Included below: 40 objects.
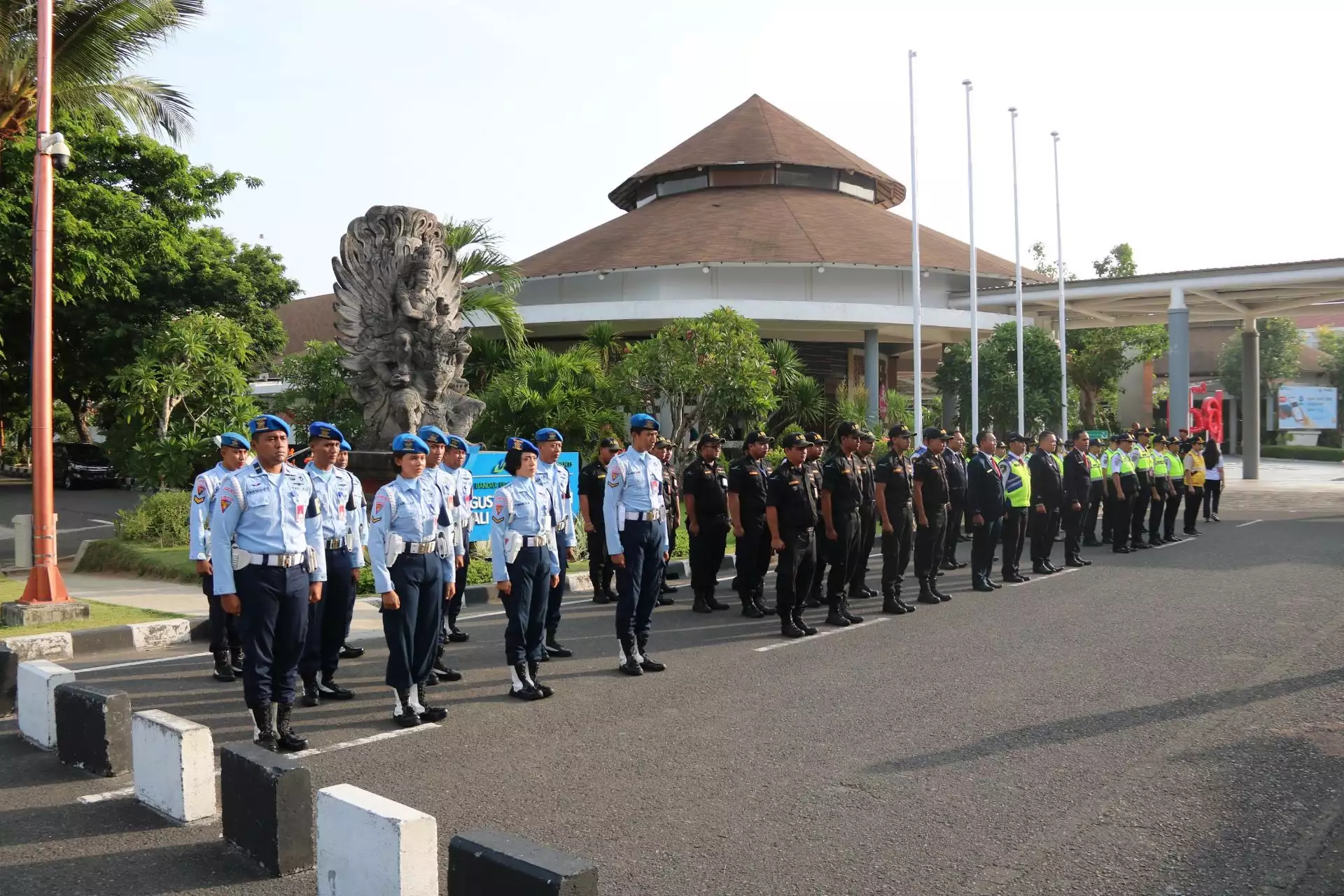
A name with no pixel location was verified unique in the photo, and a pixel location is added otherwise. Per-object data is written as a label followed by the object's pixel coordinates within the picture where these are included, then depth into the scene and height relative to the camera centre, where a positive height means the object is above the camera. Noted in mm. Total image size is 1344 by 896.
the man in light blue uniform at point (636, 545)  7840 -679
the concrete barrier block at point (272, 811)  4273 -1431
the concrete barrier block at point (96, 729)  5539 -1404
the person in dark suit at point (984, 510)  11984 -704
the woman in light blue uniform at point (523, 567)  7066 -742
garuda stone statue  13703 +1805
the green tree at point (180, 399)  16922 +1057
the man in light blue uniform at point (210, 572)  7738 -825
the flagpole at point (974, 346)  23656 +2331
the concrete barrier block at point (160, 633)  9336 -1533
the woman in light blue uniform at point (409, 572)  6383 -695
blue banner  12484 -307
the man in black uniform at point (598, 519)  11469 -698
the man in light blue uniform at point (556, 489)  7574 -243
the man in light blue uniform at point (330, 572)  6992 -772
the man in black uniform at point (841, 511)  9945 -572
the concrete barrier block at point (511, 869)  3275 -1304
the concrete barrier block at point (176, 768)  4820 -1410
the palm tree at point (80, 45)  14398 +5769
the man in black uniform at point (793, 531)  9297 -706
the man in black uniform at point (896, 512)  10555 -643
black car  34500 -80
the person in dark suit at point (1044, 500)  13398 -676
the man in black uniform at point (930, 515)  11305 -705
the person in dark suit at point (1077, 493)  14180 -631
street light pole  10266 +1405
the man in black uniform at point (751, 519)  10617 -684
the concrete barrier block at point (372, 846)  3701 -1382
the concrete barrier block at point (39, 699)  6055 -1363
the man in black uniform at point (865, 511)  10375 -627
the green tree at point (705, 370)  18797 +1486
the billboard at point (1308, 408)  58062 +1928
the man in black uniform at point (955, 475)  12391 -304
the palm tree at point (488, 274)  19375 +3401
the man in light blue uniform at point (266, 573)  5824 -624
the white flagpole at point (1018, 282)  25641 +4125
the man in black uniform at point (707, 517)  10992 -686
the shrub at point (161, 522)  15031 -869
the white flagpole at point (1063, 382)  26734 +1656
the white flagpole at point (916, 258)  22344 +4067
